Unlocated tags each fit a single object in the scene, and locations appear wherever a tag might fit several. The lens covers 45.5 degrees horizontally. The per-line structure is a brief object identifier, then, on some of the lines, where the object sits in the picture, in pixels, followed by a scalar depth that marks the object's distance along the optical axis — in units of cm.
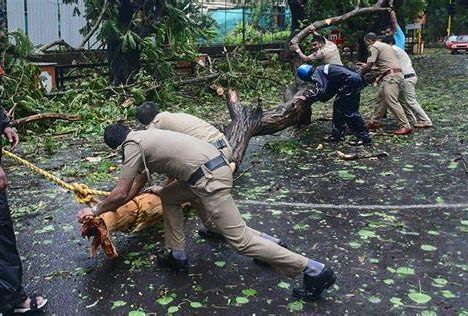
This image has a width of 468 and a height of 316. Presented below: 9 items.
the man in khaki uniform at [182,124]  474
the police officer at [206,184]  386
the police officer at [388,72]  942
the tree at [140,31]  1362
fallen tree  439
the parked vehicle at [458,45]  3147
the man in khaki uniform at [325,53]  946
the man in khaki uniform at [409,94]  986
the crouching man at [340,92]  854
